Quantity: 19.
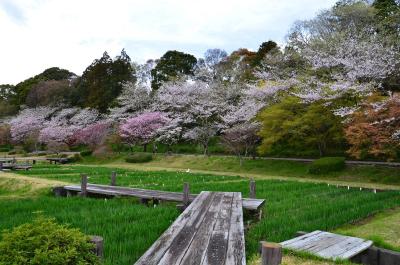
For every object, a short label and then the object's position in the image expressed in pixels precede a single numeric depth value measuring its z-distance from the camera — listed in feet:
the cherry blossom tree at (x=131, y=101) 137.80
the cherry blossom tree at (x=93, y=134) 125.99
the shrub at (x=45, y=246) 11.31
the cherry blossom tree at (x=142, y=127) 119.14
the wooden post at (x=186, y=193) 33.70
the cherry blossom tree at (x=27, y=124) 158.92
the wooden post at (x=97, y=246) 13.32
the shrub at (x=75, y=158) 113.09
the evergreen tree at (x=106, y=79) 151.94
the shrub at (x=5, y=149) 161.19
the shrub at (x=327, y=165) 69.21
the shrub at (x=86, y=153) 122.44
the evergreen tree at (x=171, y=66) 156.46
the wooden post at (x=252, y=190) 35.83
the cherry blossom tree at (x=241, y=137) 86.33
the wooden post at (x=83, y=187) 42.01
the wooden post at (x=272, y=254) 10.78
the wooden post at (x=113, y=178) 46.98
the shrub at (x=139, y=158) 104.32
